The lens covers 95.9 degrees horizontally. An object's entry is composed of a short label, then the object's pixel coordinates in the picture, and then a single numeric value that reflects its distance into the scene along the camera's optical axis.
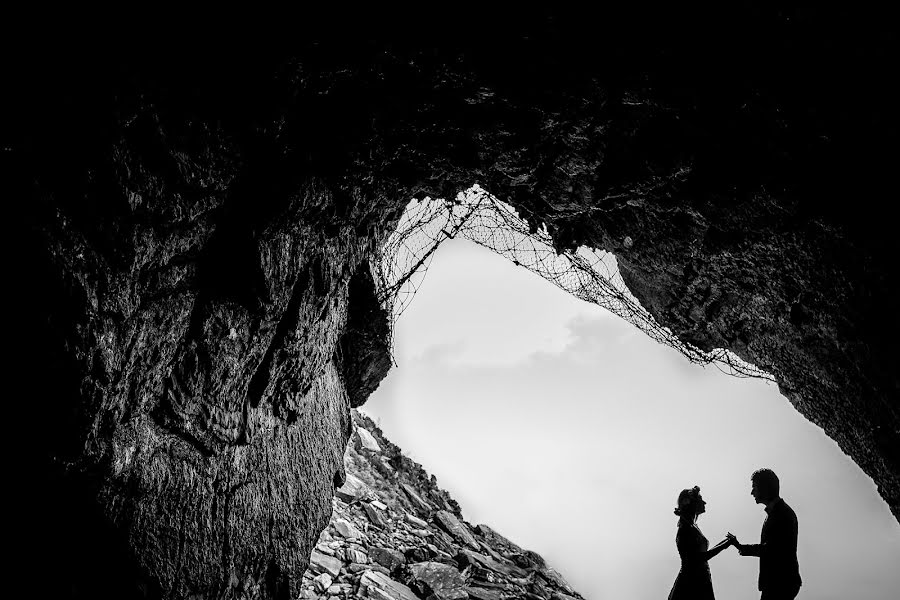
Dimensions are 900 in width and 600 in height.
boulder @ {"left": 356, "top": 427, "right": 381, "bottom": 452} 10.75
